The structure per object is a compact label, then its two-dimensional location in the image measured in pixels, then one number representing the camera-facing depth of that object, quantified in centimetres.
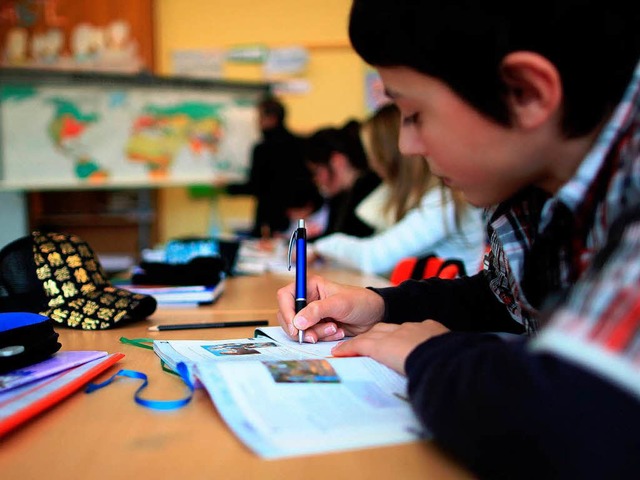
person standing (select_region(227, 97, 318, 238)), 389
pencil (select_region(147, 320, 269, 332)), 103
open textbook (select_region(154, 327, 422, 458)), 52
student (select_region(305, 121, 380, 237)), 297
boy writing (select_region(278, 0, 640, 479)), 41
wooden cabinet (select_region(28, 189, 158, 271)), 449
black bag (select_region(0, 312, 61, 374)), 69
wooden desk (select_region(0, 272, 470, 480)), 48
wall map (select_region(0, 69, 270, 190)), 395
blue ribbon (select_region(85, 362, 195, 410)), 63
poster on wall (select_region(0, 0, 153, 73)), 446
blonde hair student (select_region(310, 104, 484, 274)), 195
